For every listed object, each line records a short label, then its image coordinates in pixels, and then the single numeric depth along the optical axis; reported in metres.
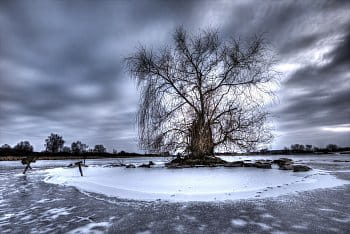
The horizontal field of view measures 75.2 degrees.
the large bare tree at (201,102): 12.70
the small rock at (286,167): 9.85
